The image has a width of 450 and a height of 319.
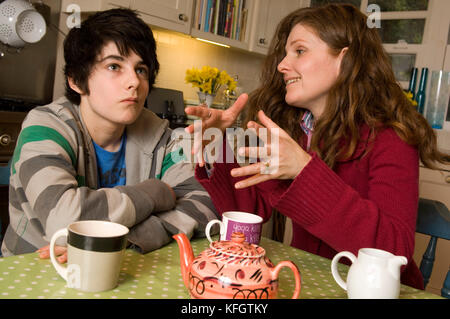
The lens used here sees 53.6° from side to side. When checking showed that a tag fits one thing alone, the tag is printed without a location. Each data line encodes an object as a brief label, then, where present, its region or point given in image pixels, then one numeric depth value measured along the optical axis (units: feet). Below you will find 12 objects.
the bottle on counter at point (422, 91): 10.80
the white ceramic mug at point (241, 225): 2.87
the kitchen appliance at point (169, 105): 9.36
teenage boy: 3.00
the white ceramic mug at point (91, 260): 2.14
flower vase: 10.61
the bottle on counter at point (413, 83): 11.01
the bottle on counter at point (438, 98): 10.77
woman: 3.31
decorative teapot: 2.01
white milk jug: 2.24
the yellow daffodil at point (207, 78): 10.37
